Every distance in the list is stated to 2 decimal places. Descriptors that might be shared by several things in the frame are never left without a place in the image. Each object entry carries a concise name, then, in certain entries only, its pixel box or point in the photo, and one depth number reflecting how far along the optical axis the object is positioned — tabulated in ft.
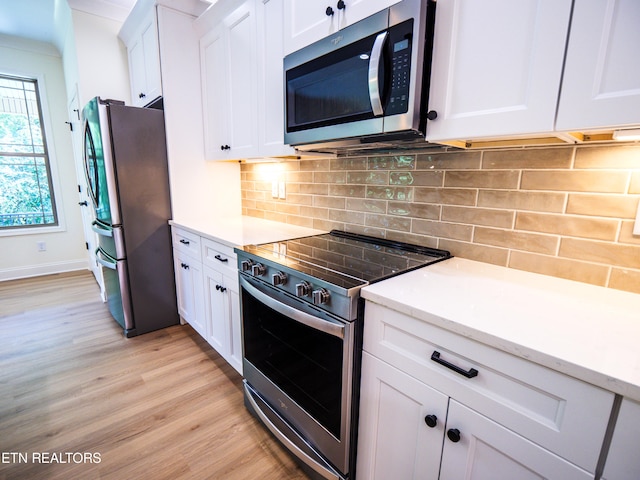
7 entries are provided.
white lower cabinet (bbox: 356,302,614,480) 2.08
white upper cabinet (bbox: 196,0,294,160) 5.44
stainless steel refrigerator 7.11
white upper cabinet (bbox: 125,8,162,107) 7.40
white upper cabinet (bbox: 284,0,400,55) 3.78
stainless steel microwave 3.29
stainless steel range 3.45
